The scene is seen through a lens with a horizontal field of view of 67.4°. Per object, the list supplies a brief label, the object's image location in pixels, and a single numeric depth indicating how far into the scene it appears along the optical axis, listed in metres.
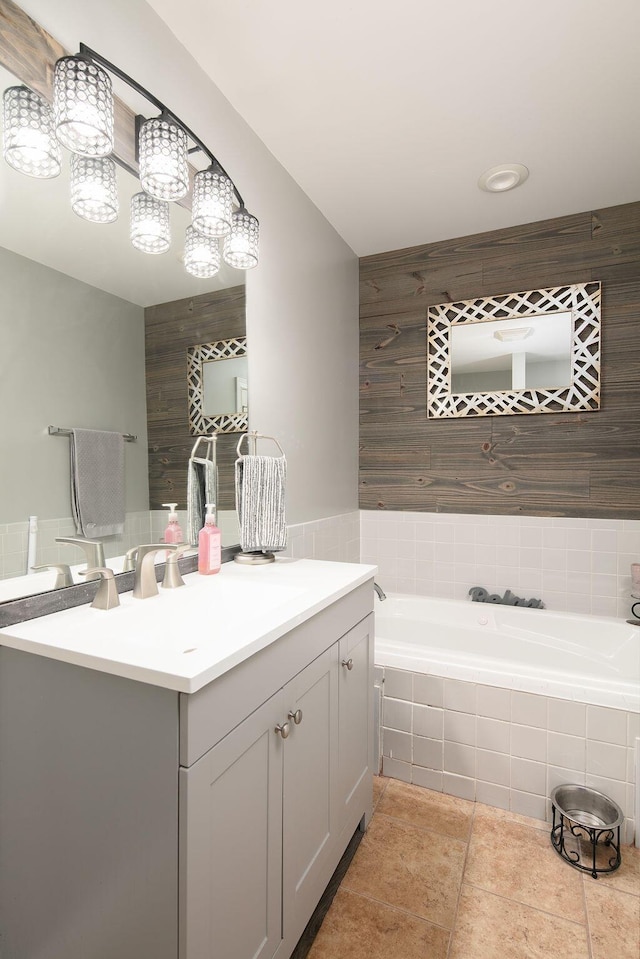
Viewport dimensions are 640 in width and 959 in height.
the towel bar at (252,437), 1.86
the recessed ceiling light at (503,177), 2.11
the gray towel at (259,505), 1.75
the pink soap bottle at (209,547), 1.55
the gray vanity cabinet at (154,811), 0.80
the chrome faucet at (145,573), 1.25
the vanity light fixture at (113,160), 1.05
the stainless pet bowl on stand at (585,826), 1.49
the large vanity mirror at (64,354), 1.06
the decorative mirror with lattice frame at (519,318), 2.47
